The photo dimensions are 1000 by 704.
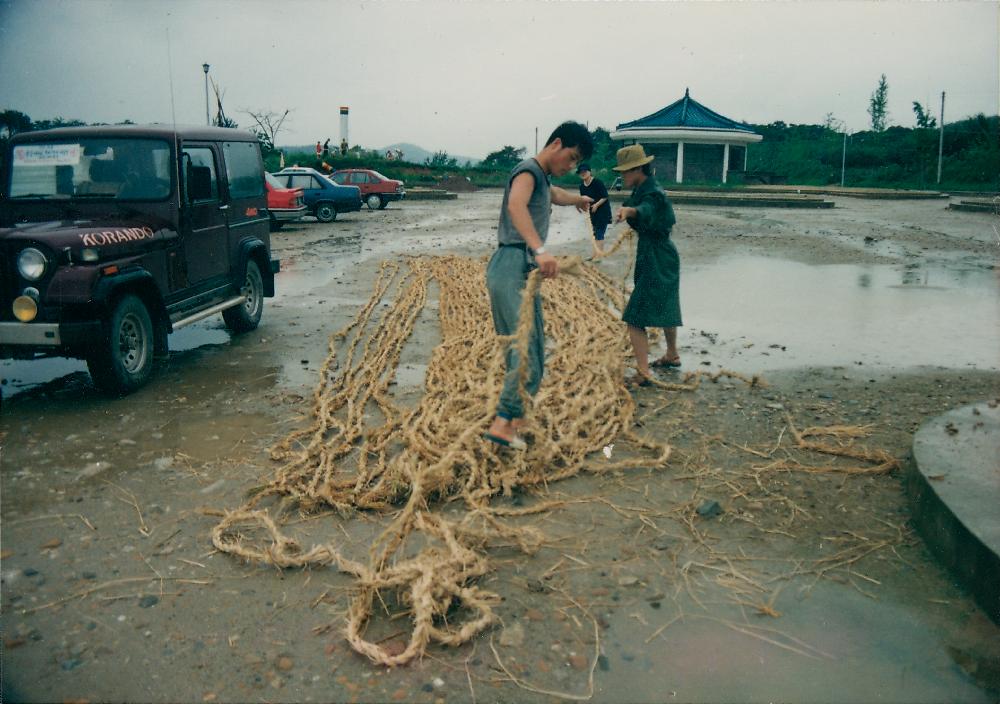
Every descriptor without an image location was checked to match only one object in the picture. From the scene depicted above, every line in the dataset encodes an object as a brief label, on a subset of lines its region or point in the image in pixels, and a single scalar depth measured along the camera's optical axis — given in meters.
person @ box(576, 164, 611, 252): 13.04
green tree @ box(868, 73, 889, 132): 69.50
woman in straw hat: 6.28
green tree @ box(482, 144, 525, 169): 60.47
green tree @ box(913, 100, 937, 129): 60.50
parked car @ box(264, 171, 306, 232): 20.36
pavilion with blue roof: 45.75
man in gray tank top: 4.56
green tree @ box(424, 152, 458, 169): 57.34
